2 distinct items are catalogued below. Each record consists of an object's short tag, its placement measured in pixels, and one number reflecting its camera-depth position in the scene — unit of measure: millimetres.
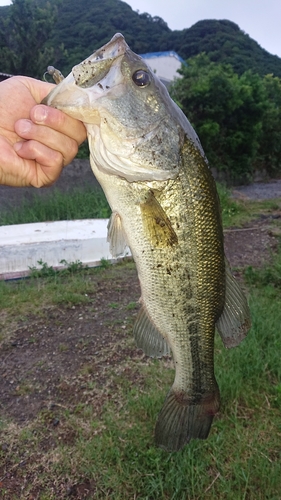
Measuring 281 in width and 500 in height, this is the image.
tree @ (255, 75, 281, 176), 18147
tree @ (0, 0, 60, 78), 14672
